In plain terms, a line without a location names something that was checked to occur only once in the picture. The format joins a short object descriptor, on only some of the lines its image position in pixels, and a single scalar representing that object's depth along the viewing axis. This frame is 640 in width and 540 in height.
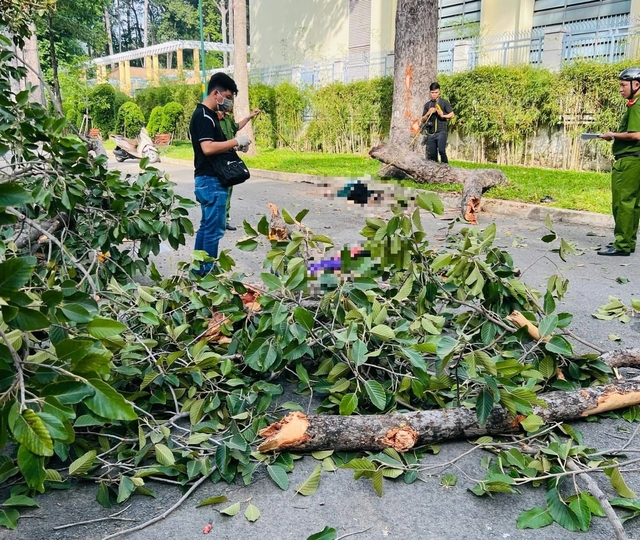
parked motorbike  17.11
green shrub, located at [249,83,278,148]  20.09
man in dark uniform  11.74
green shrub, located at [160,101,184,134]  24.45
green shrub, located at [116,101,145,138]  25.89
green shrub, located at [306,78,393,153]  16.45
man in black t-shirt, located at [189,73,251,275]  4.91
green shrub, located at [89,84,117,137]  28.47
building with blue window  13.91
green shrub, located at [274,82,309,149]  19.14
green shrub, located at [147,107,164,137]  24.86
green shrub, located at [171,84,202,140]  24.66
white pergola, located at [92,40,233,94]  34.75
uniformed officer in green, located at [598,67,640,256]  5.88
